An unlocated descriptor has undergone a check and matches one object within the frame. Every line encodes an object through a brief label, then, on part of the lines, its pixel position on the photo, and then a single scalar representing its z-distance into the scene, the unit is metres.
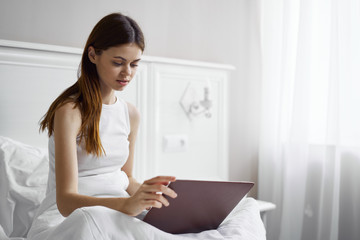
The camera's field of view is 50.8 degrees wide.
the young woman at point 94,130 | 1.08
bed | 1.40
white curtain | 2.01
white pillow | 1.39
